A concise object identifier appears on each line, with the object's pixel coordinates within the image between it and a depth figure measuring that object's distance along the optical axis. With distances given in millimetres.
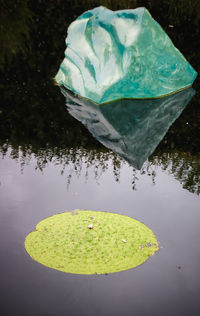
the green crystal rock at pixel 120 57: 7211
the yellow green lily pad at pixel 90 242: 3611
